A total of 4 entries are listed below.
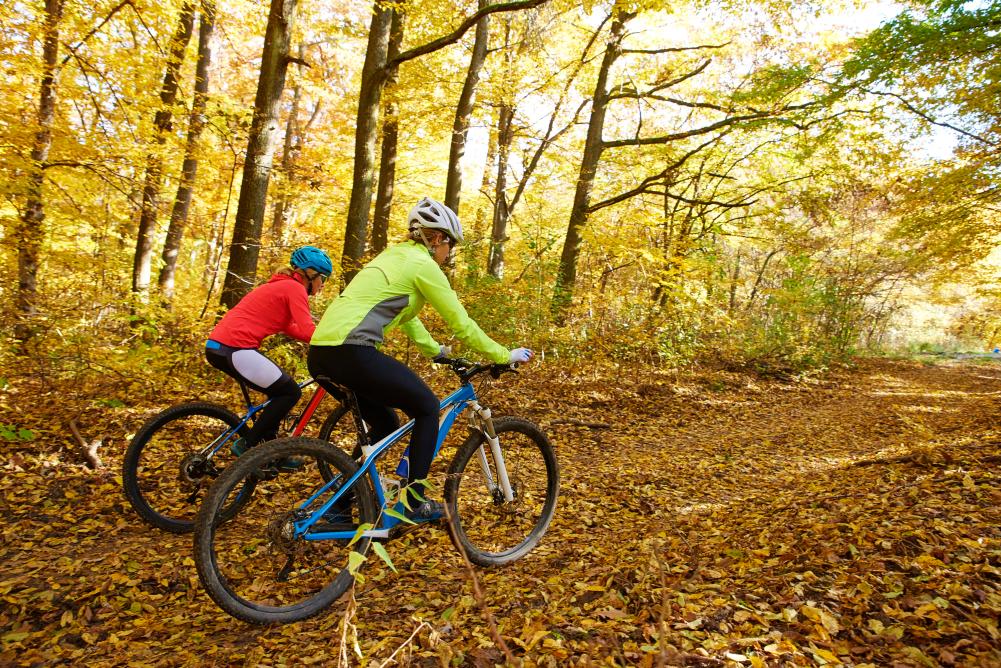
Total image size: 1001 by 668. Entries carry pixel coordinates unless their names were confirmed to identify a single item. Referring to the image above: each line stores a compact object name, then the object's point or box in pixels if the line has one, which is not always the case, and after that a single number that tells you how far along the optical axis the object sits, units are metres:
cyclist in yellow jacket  3.14
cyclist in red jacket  3.84
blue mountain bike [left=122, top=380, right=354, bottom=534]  3.85
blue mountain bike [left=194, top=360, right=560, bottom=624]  2.86
